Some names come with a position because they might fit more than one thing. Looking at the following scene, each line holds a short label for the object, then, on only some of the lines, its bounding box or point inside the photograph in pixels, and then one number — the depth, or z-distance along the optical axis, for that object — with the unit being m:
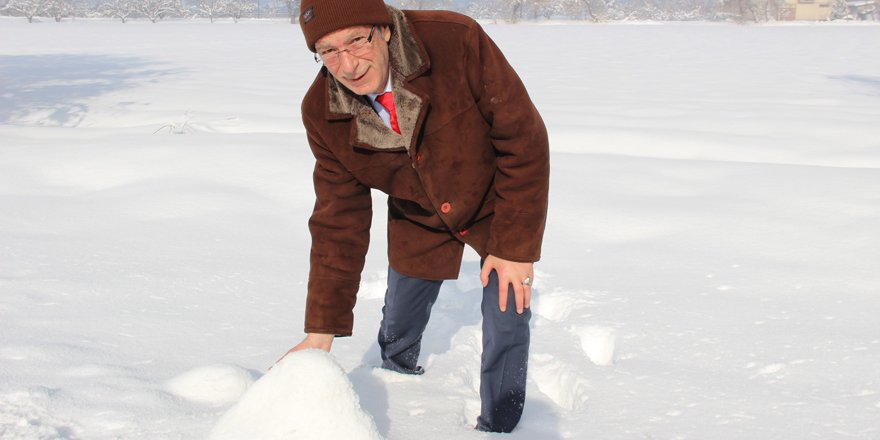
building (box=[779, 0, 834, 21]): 67.50
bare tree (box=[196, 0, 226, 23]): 63.60
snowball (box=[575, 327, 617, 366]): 2.80
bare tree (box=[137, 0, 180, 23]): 58.44
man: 1.87
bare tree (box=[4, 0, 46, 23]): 53.67
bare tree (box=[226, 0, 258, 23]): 61.12
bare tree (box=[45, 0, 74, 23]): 53.19
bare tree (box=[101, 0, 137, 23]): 58.88
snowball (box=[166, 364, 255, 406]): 2.17
